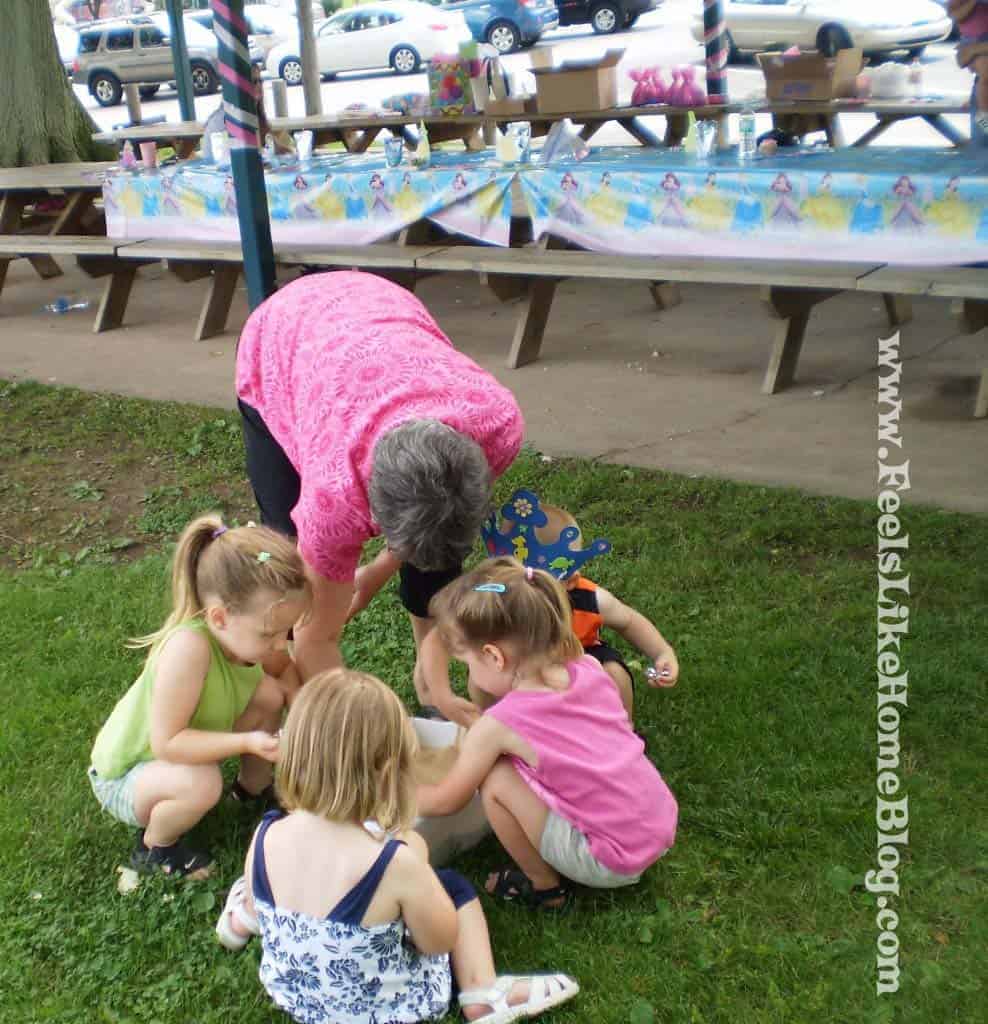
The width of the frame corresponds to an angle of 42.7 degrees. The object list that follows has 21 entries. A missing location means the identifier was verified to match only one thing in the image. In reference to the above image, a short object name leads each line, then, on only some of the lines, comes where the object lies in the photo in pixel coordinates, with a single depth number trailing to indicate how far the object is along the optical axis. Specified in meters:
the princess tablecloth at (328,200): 6.34
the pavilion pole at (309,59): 9.77
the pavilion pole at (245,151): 4.30
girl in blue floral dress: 2.09
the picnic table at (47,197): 7.84
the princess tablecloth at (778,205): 4.95
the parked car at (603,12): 22.23
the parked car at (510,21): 21.64
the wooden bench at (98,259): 7.38
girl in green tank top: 2.50
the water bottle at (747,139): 5.90
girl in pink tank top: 2.38
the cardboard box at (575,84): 8.39
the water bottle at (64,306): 8.28
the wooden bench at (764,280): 4.91
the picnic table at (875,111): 7.64
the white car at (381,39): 21.78
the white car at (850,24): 15.20
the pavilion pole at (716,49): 7.90
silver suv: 23.06
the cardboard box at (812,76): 7.83
